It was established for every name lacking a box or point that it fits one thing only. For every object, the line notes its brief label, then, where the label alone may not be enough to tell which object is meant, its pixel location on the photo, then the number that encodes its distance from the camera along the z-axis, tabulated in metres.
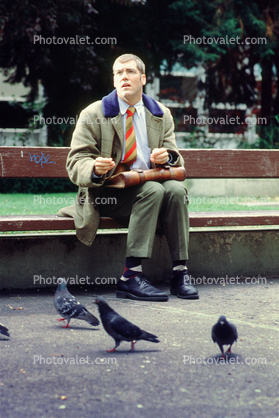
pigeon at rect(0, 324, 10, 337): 5.91
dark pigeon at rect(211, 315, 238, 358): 5.39
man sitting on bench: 7.79
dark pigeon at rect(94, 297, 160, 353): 5.58
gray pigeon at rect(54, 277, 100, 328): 6.41
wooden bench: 8.09
